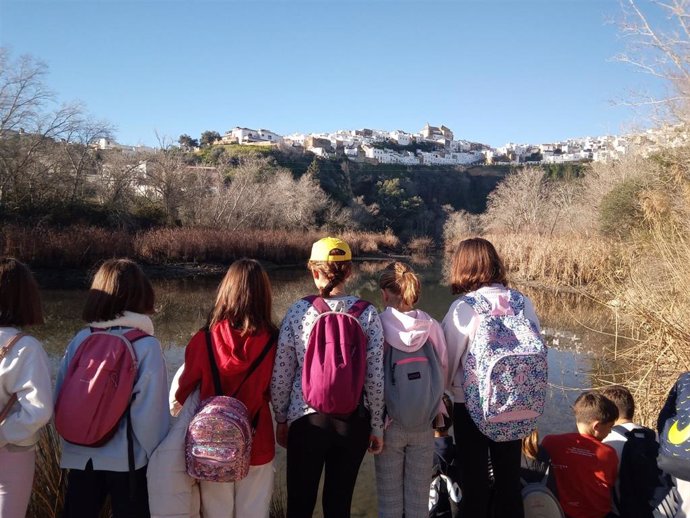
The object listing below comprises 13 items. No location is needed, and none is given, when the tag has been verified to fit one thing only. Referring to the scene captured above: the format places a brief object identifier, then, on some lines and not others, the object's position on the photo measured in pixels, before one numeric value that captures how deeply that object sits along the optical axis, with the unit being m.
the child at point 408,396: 2.32
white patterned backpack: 2.24
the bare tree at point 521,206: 31.91
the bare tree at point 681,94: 6.52
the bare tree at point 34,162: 19.84
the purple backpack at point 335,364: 2.05
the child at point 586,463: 2.59
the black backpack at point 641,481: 2.32
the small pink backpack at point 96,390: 1.89
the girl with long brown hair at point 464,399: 2.37
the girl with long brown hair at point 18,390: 1.88
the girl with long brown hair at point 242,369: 2.09
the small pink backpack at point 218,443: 1.92
